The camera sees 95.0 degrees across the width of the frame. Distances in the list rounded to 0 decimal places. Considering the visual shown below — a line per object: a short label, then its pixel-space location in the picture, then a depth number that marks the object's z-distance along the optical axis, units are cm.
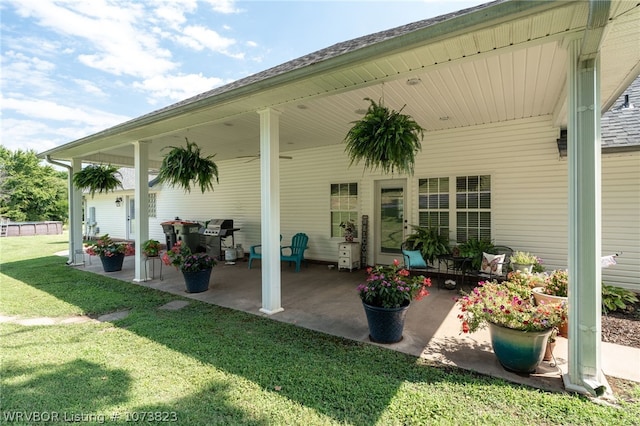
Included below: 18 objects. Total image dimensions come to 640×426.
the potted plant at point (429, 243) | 579
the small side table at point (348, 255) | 680
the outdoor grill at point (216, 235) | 841
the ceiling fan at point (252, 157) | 848
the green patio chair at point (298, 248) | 701
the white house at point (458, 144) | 224
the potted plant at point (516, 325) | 243
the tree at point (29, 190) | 2315
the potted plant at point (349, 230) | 705
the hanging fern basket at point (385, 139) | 288
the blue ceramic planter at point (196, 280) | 502
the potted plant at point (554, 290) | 319
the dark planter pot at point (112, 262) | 684
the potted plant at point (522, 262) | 465
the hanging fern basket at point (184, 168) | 461
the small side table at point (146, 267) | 593
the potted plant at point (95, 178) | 684
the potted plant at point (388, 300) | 305
